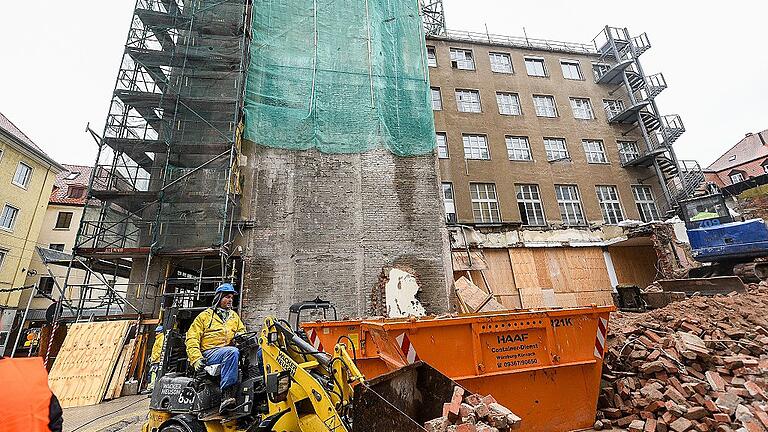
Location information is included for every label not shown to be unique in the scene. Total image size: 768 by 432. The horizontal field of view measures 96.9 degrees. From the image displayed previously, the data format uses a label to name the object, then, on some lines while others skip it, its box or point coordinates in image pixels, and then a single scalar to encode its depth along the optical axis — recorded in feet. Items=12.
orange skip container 15.83
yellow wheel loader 11.34
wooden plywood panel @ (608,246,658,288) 57.16
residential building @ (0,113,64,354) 68.03
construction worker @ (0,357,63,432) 4.41
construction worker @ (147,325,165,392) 13.67
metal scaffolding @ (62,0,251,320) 37.93
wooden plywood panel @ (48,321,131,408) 28.19
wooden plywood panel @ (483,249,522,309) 52.21
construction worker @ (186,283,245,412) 12.89
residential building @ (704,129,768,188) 112.06
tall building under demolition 39.70
